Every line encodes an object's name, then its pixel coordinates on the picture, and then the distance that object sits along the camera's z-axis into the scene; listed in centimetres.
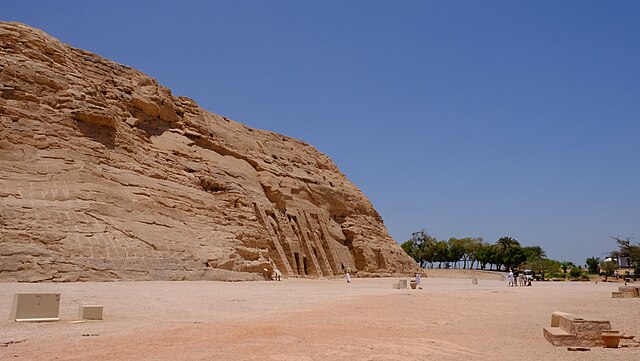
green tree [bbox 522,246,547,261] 8094
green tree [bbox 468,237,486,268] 8681
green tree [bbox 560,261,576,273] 8754
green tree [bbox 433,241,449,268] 8738
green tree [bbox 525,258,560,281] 6662
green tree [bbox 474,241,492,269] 8450
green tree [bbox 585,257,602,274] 7975
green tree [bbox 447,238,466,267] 8694
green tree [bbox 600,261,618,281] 6506
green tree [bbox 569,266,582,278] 6536
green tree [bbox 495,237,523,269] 8156
